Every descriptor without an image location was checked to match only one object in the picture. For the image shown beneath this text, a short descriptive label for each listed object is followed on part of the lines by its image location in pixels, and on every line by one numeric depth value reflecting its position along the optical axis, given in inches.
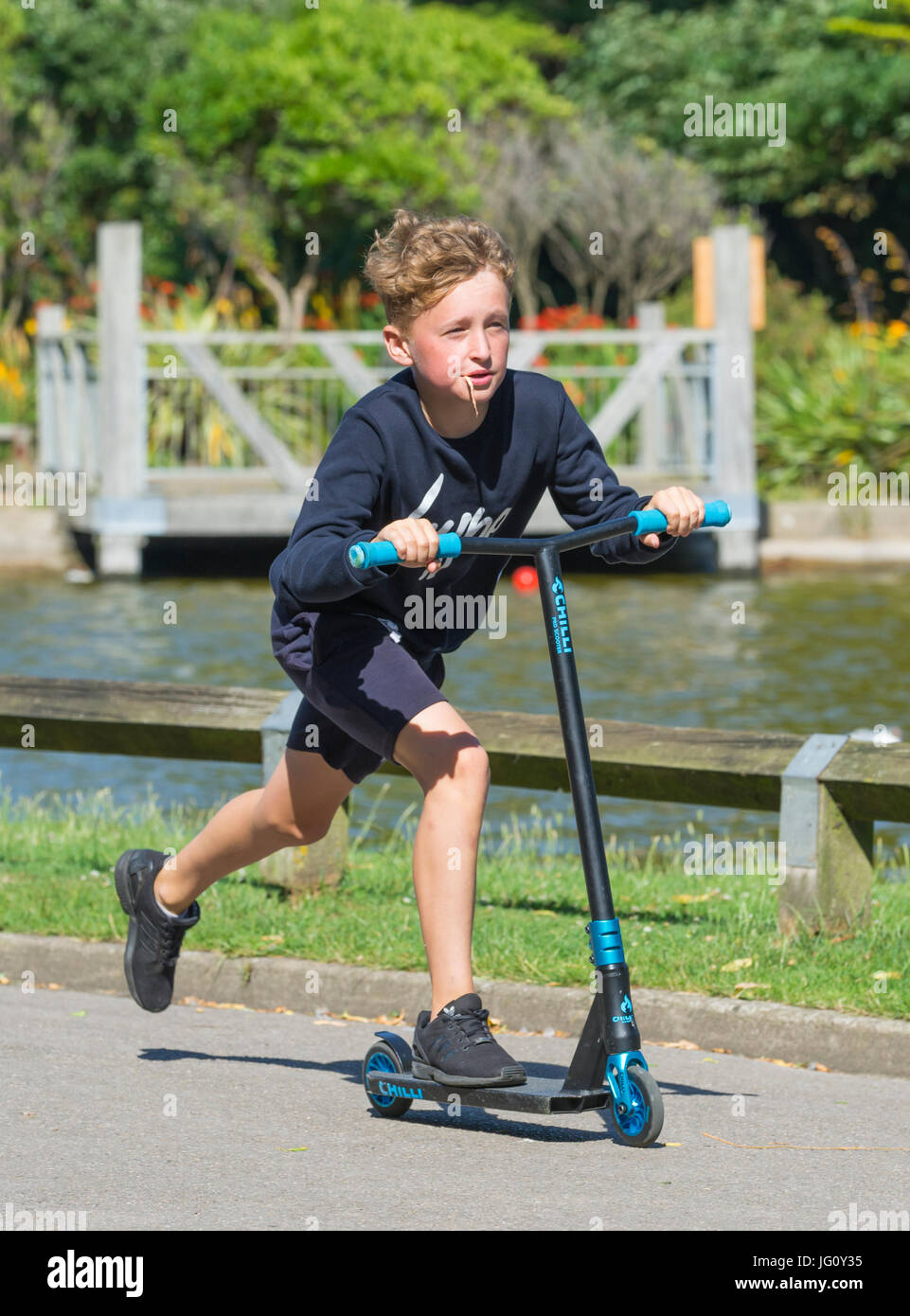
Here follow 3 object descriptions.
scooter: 307.7
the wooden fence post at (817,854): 430.6
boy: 319.9
